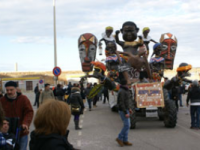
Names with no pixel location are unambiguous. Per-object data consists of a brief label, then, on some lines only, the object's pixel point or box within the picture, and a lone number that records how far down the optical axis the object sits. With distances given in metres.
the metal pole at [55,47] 27.83
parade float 11.40
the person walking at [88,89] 22.09
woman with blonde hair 2.86
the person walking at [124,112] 8.55
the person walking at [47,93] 13.46
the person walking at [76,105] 11.84
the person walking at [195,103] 11.29
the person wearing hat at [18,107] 5.37
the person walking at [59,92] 19.98
